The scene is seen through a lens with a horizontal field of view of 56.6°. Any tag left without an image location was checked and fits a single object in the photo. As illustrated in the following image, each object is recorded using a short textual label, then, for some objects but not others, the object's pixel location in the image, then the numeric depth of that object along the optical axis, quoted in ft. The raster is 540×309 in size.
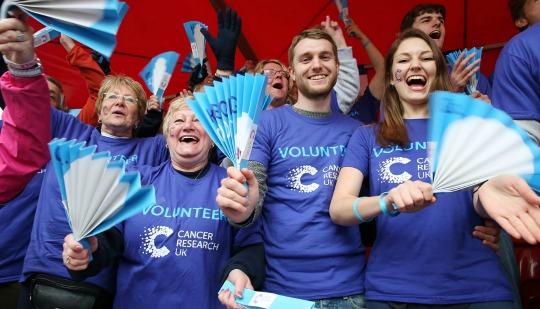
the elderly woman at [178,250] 6.31
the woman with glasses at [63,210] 6.93
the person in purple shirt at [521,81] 5.69
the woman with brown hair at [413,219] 5.58
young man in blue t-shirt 6.24
